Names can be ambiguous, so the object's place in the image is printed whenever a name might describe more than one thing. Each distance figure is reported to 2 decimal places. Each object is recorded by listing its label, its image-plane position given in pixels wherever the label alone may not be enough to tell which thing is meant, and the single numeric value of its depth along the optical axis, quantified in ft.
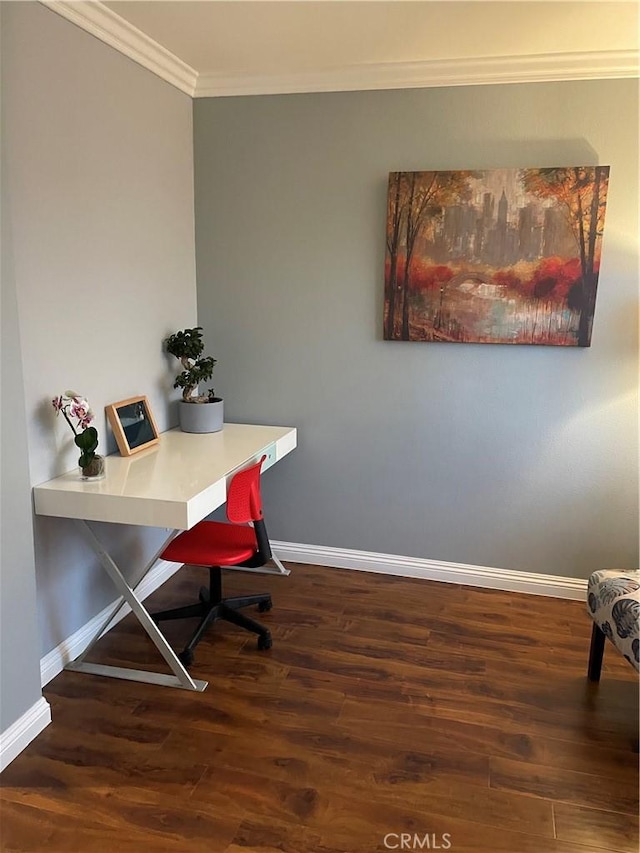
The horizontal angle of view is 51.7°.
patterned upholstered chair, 6.95
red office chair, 8.27
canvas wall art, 9.34
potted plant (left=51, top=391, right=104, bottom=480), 7.65
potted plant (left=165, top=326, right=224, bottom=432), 10.19
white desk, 7.32
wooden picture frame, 8.86
